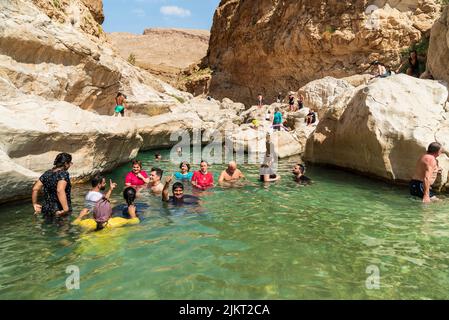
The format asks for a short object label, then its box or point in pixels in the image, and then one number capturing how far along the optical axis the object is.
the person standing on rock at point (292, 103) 23.36
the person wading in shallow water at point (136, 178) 9.77
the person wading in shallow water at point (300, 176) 10.48
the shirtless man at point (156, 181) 9.23
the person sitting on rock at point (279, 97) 33.92
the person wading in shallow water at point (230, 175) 10.61
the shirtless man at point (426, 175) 7.39
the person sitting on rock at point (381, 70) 14.08
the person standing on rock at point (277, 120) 18.42
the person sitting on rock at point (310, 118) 19.73
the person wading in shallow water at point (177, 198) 8.02
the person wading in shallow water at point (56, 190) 6.56
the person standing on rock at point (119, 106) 15.00
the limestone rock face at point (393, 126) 9.33
